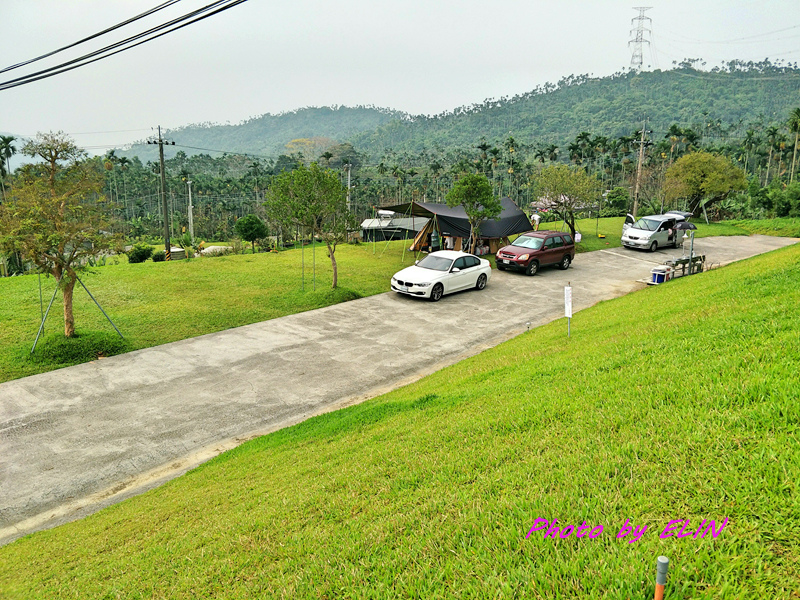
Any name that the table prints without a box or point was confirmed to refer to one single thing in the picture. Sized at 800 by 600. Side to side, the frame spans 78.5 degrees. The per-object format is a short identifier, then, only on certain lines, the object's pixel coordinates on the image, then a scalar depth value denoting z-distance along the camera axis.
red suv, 20.20
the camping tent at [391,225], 32.72
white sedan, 16.19
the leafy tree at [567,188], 26.06
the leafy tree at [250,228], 30.20
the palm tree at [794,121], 48.84
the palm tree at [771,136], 63.94
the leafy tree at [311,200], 16.34
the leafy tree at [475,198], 21.50
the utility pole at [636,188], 39.56
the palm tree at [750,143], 70.50
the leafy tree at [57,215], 10.52
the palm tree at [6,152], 44.09
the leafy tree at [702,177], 34.25
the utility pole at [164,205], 25.03
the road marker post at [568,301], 9.62
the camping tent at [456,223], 23.48
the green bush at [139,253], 24.24
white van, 25.63
